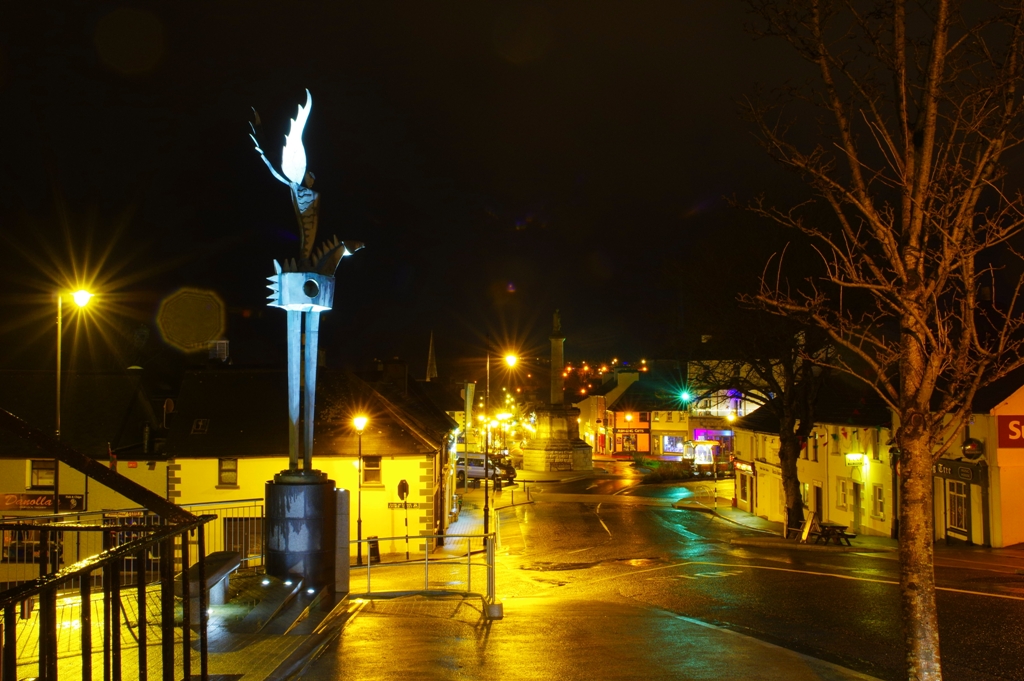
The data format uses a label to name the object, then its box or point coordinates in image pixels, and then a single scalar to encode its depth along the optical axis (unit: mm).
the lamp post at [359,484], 27500
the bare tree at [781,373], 31172
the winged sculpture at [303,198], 12336
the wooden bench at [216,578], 9234
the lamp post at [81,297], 17859
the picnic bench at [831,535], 28406
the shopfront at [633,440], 88438
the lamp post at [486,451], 33128
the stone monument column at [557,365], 66562
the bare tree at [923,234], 7395
